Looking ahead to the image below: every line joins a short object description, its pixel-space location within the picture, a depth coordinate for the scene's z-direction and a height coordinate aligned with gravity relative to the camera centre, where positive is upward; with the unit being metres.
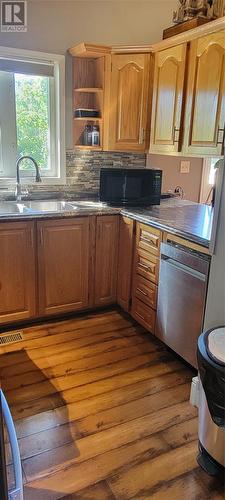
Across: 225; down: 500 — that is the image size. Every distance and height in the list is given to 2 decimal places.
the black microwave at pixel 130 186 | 2.91 -0.25
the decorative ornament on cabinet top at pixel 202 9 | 2.34 +0.94
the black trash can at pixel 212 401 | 1.42 -0.95
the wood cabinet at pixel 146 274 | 2.46 -0.82
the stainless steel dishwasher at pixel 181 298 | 2.02 -0.82
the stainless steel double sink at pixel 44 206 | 2.74 -0.42
